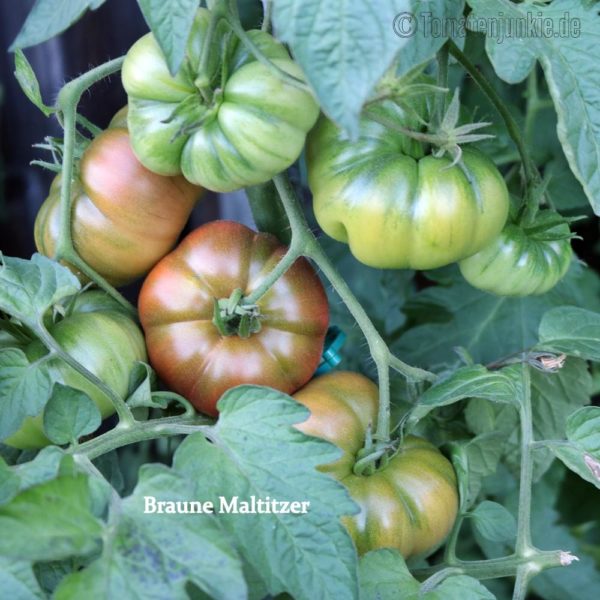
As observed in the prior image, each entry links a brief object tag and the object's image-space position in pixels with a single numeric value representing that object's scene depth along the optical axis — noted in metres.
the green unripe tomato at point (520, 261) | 0.75
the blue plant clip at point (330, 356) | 0.82
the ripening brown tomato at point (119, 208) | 0.75
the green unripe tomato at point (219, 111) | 0.61
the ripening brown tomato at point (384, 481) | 0.71
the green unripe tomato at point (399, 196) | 0.66
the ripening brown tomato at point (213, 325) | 0.75
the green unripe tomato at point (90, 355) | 0.70
